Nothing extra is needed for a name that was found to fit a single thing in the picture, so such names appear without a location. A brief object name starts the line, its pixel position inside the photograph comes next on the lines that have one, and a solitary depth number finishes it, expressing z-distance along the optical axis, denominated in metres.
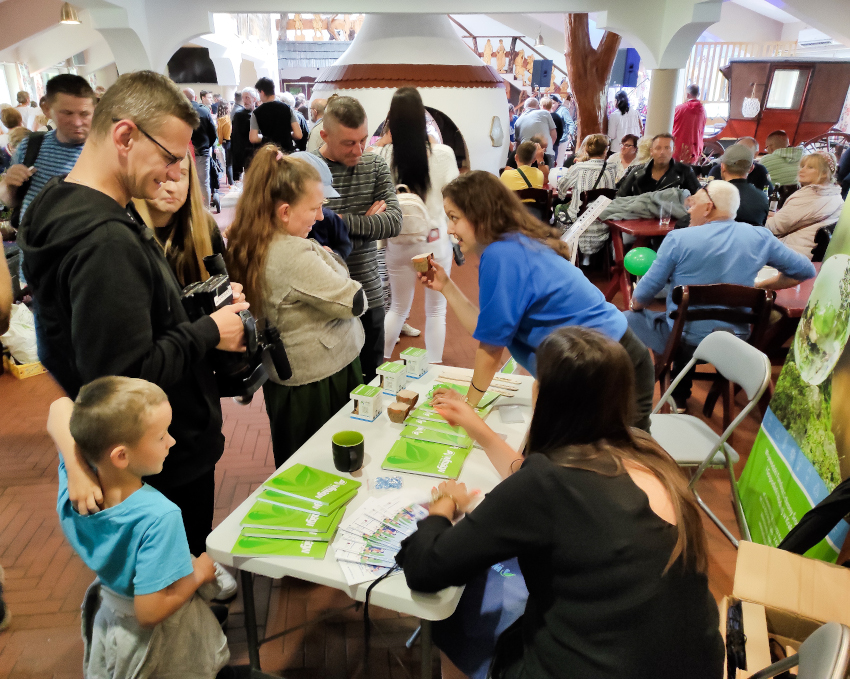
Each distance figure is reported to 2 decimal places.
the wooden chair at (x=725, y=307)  3.17
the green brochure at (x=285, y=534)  1.56
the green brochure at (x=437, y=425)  2.04
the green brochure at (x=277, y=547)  1.51
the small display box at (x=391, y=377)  2.31
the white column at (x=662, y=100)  8.50
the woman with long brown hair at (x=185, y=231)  1.93
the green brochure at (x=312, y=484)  1.70
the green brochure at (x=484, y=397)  2.22
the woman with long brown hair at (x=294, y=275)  2.11
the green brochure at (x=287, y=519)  1.60
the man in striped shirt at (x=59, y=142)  3.16
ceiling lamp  7.34
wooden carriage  12.11
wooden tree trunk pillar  10.02
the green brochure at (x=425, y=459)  1.82
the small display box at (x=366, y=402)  2.12
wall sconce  8.79
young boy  1.39
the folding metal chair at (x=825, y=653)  1.07
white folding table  1.40
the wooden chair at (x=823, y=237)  4.82
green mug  1.79
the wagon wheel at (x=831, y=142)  10.80
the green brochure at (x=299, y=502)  1.65
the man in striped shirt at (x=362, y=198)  2.89
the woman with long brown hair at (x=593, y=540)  1.17
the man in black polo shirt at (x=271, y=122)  7.17
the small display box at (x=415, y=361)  2.42
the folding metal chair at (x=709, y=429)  2.50
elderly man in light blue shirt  3.46
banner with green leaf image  2.08
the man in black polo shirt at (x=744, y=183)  4.94
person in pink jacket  4.70
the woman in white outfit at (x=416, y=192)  3.50
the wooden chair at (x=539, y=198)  6.54
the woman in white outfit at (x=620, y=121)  11.11
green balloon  4.75
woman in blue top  2.05
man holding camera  1.36
